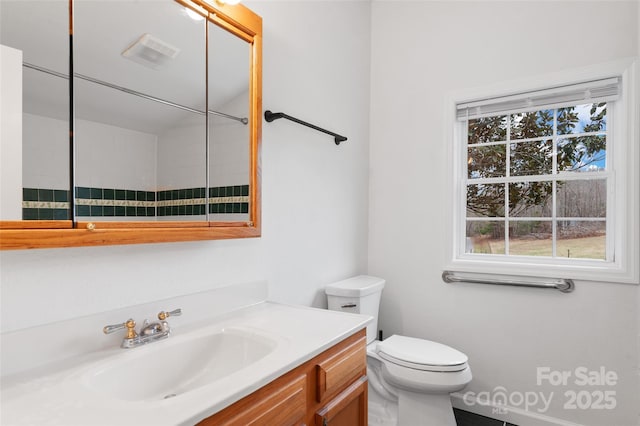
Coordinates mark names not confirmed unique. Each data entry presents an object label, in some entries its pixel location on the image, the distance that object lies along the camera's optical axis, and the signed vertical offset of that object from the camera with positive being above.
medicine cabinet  0.89 +0.26
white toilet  1.76 -0.79
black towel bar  1.70 +0.44
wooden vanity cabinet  0.88 -0.53
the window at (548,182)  1.97 +0.18
